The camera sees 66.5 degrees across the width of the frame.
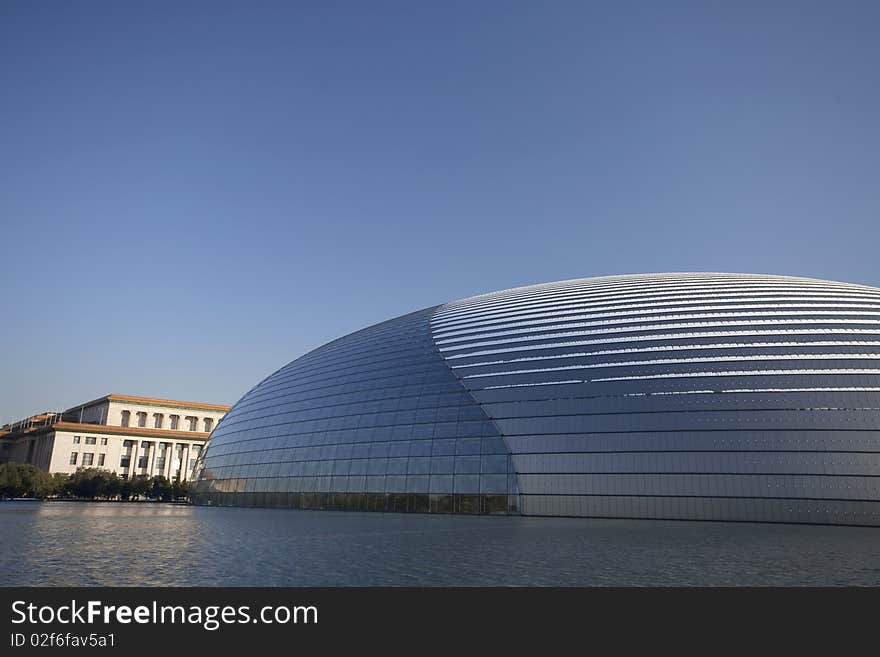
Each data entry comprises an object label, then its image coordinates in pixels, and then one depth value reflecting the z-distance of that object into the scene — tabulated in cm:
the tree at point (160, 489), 7588
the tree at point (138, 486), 7400
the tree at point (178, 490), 7538
